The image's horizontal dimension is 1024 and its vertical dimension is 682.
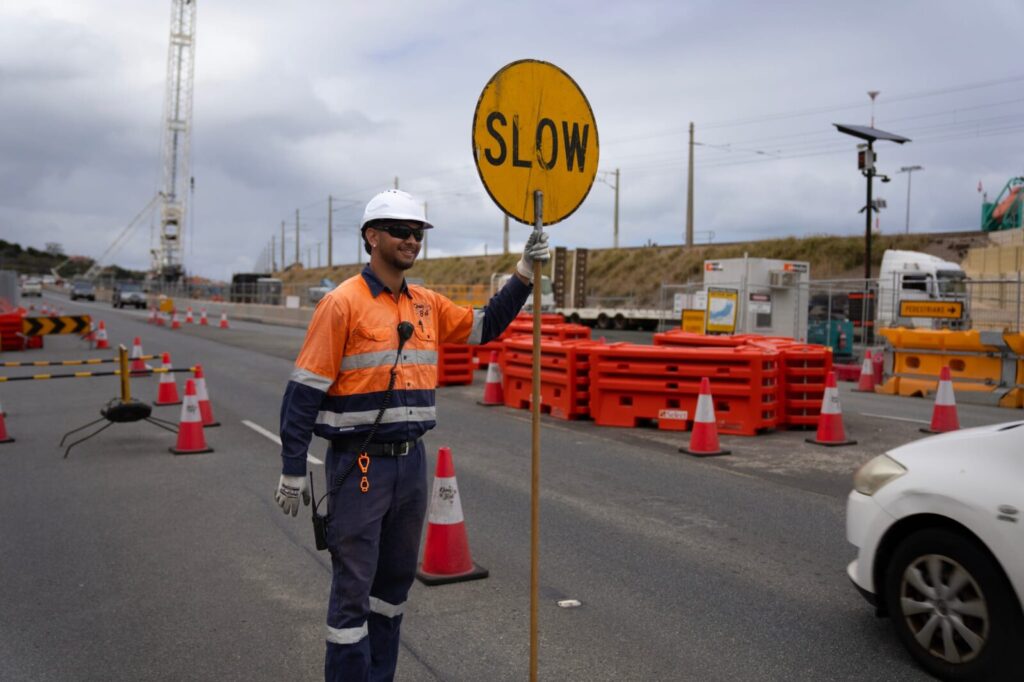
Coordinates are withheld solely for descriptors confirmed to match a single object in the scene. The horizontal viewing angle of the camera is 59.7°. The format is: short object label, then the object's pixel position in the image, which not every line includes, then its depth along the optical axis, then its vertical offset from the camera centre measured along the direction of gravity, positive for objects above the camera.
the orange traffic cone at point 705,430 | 9.78 -1.22
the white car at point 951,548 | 3.91 -1.05
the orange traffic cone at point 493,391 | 14.27 -1.26
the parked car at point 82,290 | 76.88 +0.90
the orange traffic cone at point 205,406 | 11.31 -1.35
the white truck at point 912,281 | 24.81 +1.34
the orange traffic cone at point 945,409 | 11.34 -1.06
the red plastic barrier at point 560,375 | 12.39 -0.86
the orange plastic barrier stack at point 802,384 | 11.73 -0.82
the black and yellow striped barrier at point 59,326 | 14.68 -0.43
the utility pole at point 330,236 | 96.91 +8.06
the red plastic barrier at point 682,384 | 11.12 -0.85
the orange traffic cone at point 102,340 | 26.24 -1.15
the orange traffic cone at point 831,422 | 10.57 -1.19
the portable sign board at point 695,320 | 25.11 -0.04
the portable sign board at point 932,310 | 18.92 +0.34
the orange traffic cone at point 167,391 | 13.88 -1.38
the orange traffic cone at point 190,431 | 9.97 -1.43
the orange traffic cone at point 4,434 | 10.67 -1.64
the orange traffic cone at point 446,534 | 5.67 -1.42
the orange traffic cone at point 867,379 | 17.20 -1.07
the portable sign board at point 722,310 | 23.78 +0.24
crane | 113.50 +15.87
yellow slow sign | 3.74 +0.75
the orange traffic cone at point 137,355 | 16.36 -1.15
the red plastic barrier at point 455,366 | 17.11 -1.05
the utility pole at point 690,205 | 50.41 +6.52
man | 3.45 -0.46
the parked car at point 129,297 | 67.00 +0.41
